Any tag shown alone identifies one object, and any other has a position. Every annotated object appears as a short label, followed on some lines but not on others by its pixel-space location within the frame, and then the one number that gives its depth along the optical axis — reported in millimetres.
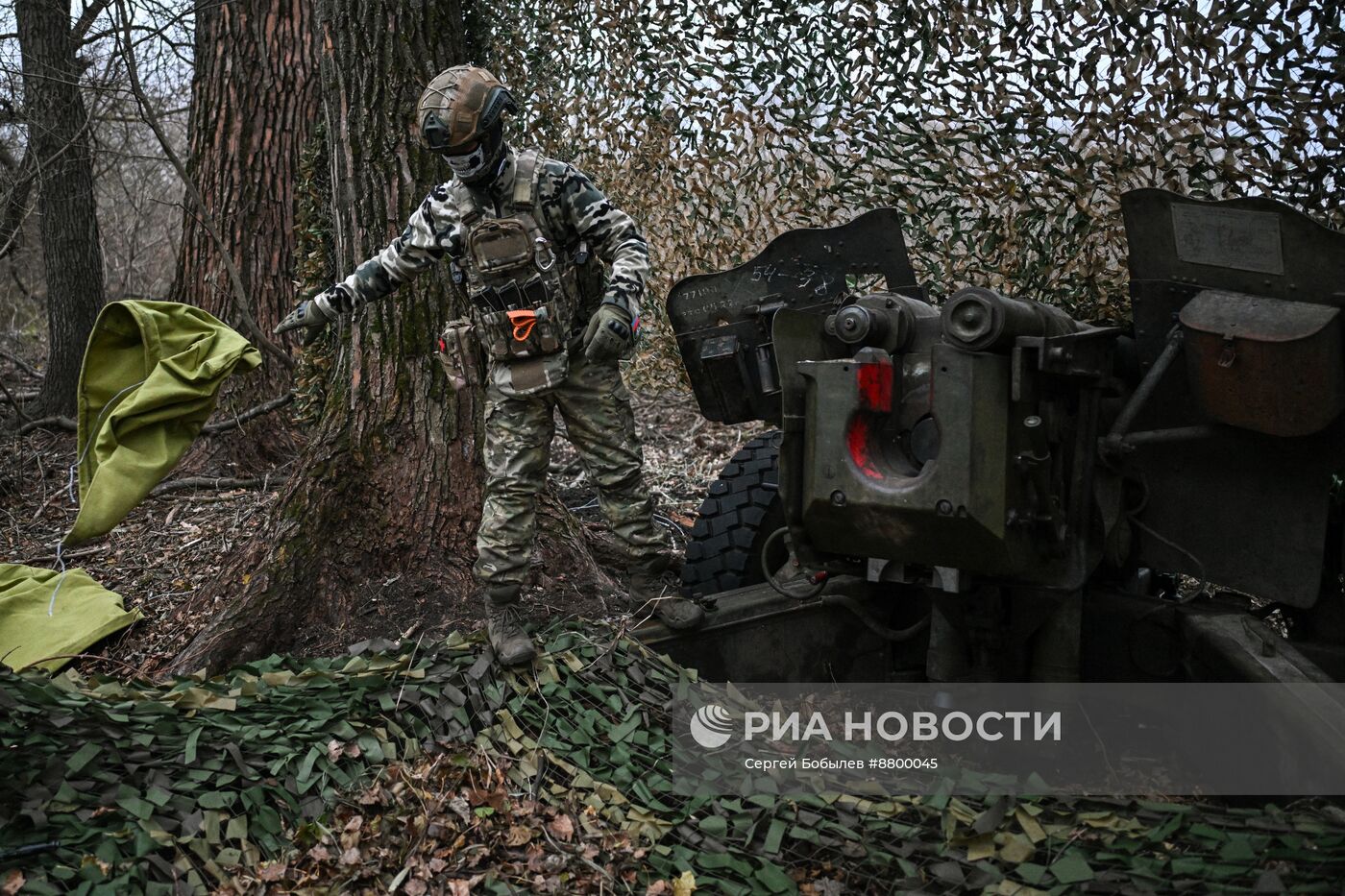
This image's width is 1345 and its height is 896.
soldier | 3889
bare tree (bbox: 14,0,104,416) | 7945
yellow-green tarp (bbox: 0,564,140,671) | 4508
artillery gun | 3191
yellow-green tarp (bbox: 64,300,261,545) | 4172
